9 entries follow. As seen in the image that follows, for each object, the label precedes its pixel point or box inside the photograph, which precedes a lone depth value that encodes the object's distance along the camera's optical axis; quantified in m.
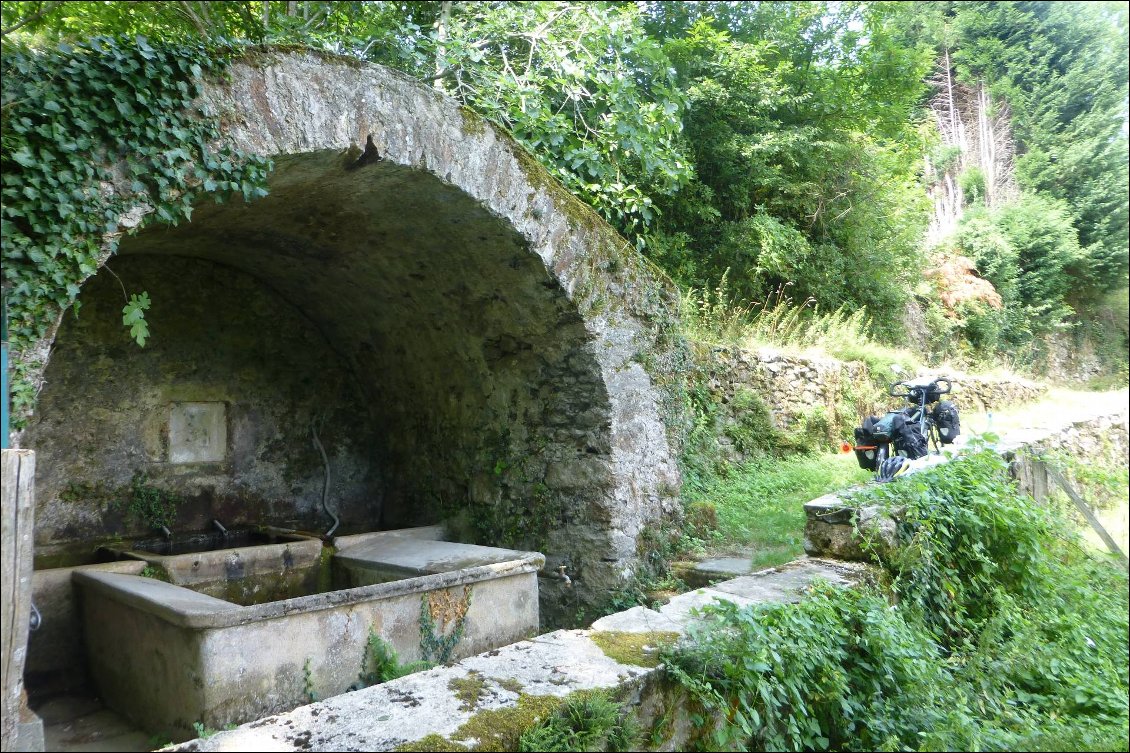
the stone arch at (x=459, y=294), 4.27
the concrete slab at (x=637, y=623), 3.20
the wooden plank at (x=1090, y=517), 4.96
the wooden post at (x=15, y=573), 2.29
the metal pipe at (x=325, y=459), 6.82
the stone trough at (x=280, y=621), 3.53
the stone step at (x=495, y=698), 2.23
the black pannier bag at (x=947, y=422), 6.09
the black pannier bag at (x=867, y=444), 5.89
